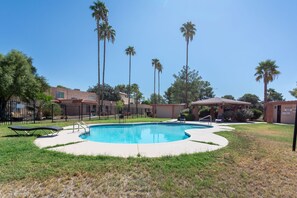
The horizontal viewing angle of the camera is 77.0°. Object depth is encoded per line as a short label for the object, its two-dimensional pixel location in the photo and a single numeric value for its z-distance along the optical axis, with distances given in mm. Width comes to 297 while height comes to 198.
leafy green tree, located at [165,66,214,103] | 43250
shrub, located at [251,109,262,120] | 24094
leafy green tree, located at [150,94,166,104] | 63100
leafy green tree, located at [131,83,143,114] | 63216
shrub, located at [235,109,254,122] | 21781
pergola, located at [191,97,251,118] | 22625
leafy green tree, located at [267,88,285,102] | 54344
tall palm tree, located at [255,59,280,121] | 28020
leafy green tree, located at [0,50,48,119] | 18500
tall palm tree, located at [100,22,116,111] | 29328
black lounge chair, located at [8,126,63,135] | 9094
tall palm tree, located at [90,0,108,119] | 26844
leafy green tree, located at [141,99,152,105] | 67488
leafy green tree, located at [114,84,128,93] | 66500
